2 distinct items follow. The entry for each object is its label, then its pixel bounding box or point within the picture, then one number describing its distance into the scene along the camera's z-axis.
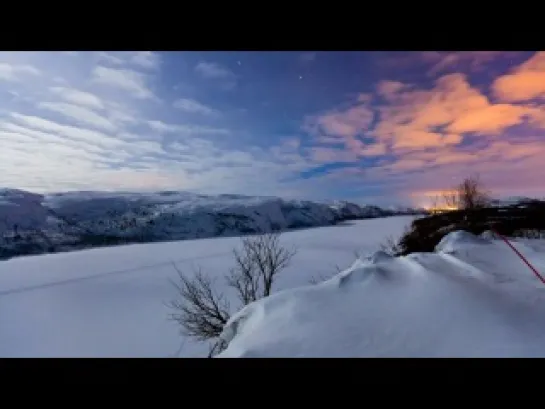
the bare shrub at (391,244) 15.64
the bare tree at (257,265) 13.70
